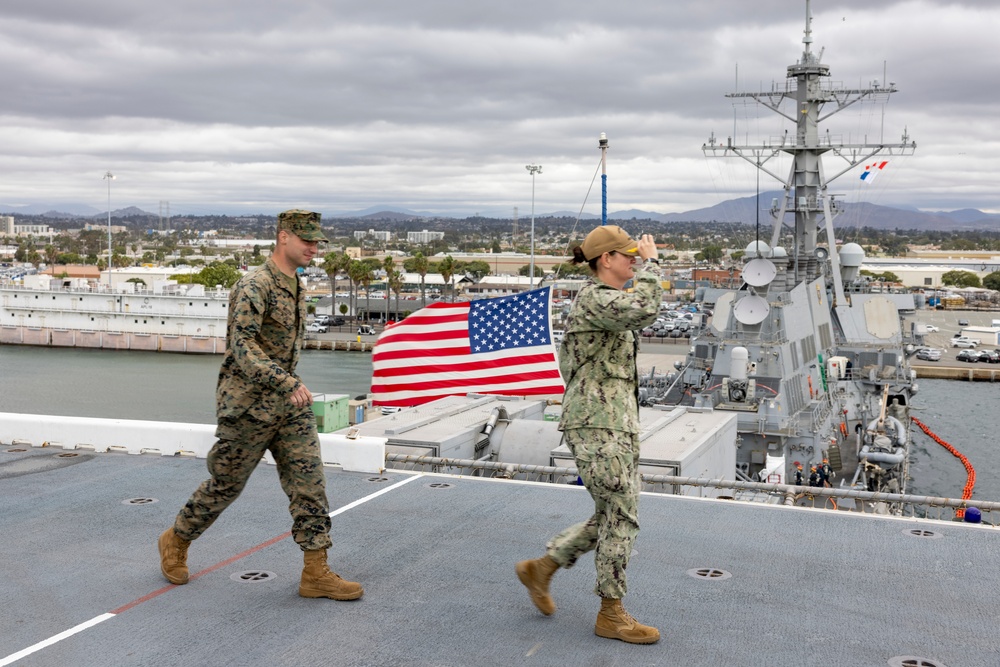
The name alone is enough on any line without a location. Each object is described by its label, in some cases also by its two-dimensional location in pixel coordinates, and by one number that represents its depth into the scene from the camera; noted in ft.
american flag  47.39
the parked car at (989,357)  240.53
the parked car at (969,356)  239.09
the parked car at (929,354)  239.50
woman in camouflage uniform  14.16
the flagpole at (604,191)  47.83
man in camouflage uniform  15.34
